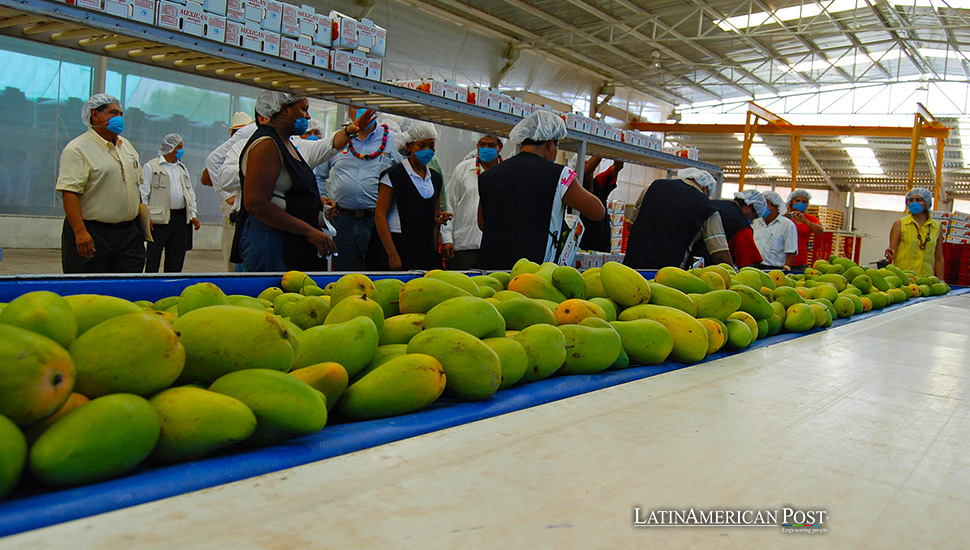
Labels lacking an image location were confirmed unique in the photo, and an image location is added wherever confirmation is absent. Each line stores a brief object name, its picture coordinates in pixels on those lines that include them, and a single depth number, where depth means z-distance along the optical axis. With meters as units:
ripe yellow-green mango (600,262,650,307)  1.65
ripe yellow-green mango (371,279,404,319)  1.40
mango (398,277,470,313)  1.34
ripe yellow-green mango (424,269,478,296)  1.53
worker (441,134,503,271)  4.63
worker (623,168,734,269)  3.76
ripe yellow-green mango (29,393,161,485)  0.65
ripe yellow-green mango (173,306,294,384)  0.85
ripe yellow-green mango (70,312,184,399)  0.74
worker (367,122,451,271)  3.62
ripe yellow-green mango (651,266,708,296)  1.95
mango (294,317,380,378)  1.00
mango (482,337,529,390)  1.14
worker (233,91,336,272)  2.59
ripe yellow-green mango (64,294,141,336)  0.89
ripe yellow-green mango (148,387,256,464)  0.74
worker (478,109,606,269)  3.08
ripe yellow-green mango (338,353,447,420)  0.96
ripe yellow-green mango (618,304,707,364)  1.52
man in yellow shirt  3.47
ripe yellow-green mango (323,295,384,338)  1.14
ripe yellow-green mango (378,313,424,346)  1.23
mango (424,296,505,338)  1.16
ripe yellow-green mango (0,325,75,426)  0.63
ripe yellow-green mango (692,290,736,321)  1.75
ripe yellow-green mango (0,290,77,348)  0.73
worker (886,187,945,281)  6.38
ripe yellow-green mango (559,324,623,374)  1.30
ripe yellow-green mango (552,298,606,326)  1.42
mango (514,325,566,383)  1.21
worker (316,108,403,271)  4.01
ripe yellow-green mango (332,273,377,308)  1.38
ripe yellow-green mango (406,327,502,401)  1.04
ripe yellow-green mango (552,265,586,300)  1.68
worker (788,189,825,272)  6.89
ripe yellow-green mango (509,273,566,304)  1.63
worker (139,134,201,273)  5.70
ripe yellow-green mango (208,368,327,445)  0.80
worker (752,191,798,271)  6.08
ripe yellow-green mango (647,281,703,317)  1.70
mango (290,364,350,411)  0.91
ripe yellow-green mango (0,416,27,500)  0.61
